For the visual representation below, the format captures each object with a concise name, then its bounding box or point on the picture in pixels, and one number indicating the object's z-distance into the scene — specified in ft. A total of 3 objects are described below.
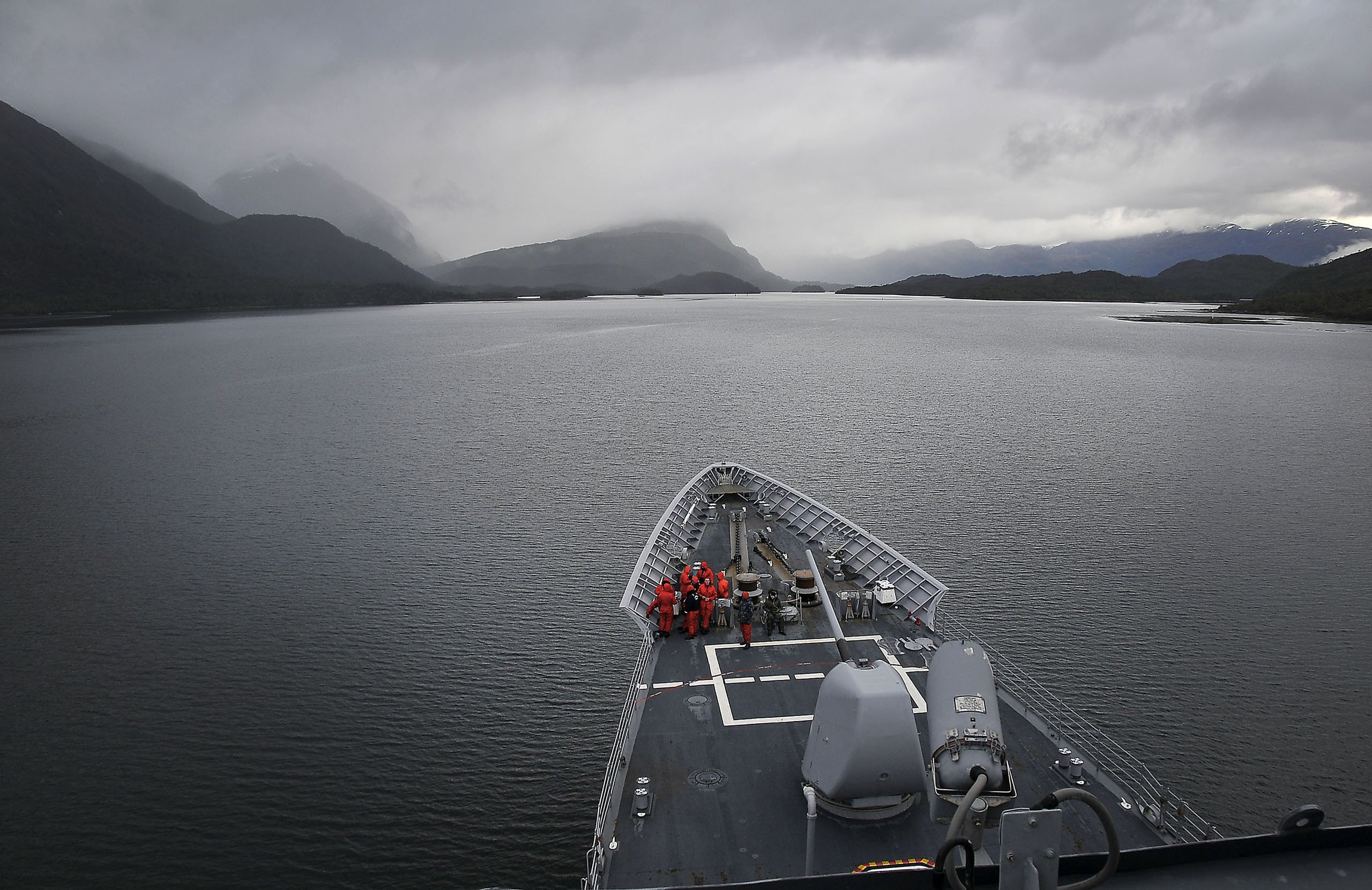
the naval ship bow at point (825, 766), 39.50
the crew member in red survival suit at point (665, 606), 65.31
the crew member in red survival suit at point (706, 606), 66.33
